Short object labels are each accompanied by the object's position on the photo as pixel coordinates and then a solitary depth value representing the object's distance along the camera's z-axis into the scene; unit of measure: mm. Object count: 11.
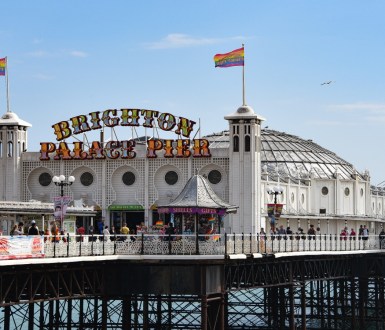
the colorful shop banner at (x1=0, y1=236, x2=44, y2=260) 46719
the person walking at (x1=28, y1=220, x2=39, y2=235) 51938
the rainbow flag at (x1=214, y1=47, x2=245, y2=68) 80400
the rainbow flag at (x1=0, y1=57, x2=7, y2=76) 78375
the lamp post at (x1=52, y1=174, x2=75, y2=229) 54969
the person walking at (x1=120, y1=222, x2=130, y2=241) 60250
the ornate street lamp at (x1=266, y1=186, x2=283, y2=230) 71312
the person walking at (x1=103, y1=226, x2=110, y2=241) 55019
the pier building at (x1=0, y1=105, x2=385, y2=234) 79500
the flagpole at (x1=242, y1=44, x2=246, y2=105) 82775
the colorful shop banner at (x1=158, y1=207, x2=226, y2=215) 58406
